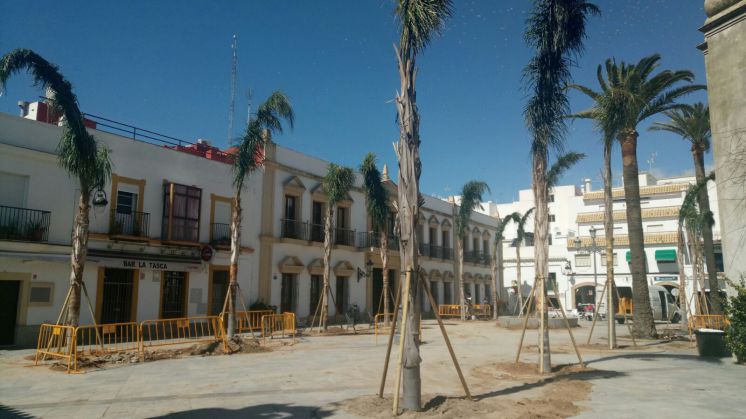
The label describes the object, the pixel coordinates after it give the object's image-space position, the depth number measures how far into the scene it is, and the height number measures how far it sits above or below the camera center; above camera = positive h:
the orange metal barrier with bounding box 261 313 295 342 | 18.27 -1.62
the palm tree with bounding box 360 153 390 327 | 23.75 +4.29
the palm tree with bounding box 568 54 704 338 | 16.81 +5.62
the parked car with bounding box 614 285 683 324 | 33.28 -1.21
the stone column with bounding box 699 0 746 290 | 11.29 +3.84
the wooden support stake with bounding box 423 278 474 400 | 6.88 -0.87
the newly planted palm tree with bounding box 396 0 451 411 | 6.77 +1.93
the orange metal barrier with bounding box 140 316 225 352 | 14.69 -1.75
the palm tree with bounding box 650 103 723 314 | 20.89 +6.31
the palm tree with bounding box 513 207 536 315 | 32.70 +3.60
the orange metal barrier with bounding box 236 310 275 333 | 20.83 -1.57
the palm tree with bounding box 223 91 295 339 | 16.62 +4.88
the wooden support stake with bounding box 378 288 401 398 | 7.00 -0.72
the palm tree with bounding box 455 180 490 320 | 30.38 +5.09
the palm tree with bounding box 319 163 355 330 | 21.14 +4.17
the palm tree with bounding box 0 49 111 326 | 11.49 +3.27
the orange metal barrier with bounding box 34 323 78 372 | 10.50 -1.52
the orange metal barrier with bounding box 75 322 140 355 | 12.58 -1.78
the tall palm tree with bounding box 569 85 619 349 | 14.39 +3.99
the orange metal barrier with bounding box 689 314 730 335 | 17.39 -1.28
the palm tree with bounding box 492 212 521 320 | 31.98 +3.60
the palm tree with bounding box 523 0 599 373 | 10.25 +4.46
